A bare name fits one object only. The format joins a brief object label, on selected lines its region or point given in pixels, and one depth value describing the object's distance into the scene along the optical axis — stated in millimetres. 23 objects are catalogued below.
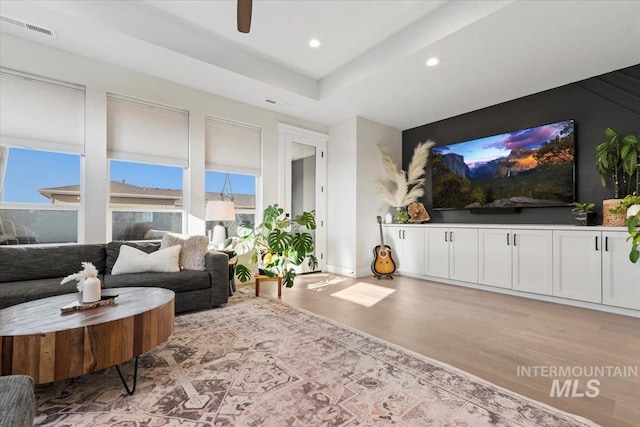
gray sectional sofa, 2375
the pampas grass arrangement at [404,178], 5086
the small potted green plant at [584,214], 3322
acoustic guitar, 4734
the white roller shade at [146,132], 3385
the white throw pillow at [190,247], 3199
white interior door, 4910
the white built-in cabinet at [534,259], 3002
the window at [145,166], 3420
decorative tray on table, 1733
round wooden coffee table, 1395
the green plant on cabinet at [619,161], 3025
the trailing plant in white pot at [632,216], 2674
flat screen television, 3717
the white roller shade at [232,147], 4117
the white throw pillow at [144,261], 2896
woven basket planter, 3090
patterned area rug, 1411
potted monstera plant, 3881
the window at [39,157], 2846
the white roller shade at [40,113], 2814
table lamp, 3564
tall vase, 1865
